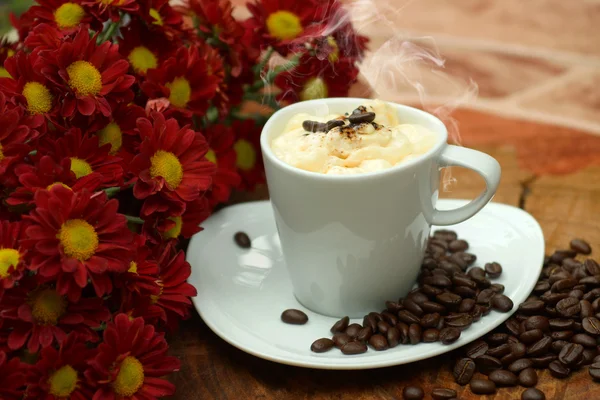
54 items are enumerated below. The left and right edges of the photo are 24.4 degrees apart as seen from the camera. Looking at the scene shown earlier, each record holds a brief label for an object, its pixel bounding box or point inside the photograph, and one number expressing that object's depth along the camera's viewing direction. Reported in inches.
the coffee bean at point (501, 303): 23.3
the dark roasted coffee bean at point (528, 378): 22.5
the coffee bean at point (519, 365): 22.7
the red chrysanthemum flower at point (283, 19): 25.8
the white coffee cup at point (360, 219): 22.6
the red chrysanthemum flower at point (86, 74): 22.3
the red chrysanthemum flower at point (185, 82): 24.0
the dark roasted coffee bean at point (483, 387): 22.4
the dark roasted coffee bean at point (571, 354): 22.7
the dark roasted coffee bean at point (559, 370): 22.6
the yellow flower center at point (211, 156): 25.9
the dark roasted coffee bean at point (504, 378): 22.5
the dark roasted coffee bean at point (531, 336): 23.1
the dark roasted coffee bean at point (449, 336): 22.5
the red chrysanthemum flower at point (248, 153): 27.2
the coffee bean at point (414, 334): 22.7
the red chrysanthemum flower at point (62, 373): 20.6
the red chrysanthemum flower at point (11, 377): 20.5
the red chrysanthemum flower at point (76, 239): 20.6
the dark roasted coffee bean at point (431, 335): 22.6
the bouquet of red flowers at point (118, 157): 20.9
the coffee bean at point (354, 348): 22.5
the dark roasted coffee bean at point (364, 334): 22.9
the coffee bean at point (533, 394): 22.0
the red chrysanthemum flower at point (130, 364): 21.0
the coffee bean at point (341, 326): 23.3
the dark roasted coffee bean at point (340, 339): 22.8
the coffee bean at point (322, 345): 22.7
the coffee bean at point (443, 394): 22.2
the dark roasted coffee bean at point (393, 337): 22.7
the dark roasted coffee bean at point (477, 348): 22.9
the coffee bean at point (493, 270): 24.5
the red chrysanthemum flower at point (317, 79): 25.9
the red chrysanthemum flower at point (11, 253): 20.5
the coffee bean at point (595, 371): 22.5
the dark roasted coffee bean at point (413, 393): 22.3
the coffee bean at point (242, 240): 25.9
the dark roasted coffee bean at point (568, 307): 23.6
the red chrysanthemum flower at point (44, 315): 20.8
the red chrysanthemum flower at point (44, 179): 21.2
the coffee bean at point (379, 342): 22.6
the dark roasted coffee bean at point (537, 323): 23.3
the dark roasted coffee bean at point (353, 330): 23.0
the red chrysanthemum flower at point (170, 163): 22.4
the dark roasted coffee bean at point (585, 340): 23.0
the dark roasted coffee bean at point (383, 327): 22.9
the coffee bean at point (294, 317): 23.6
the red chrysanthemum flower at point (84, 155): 22.2
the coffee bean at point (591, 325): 23.1
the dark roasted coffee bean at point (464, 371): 22.6
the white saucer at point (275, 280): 22.6
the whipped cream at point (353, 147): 22.8
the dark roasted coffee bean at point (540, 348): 22.9
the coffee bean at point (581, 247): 26.0
